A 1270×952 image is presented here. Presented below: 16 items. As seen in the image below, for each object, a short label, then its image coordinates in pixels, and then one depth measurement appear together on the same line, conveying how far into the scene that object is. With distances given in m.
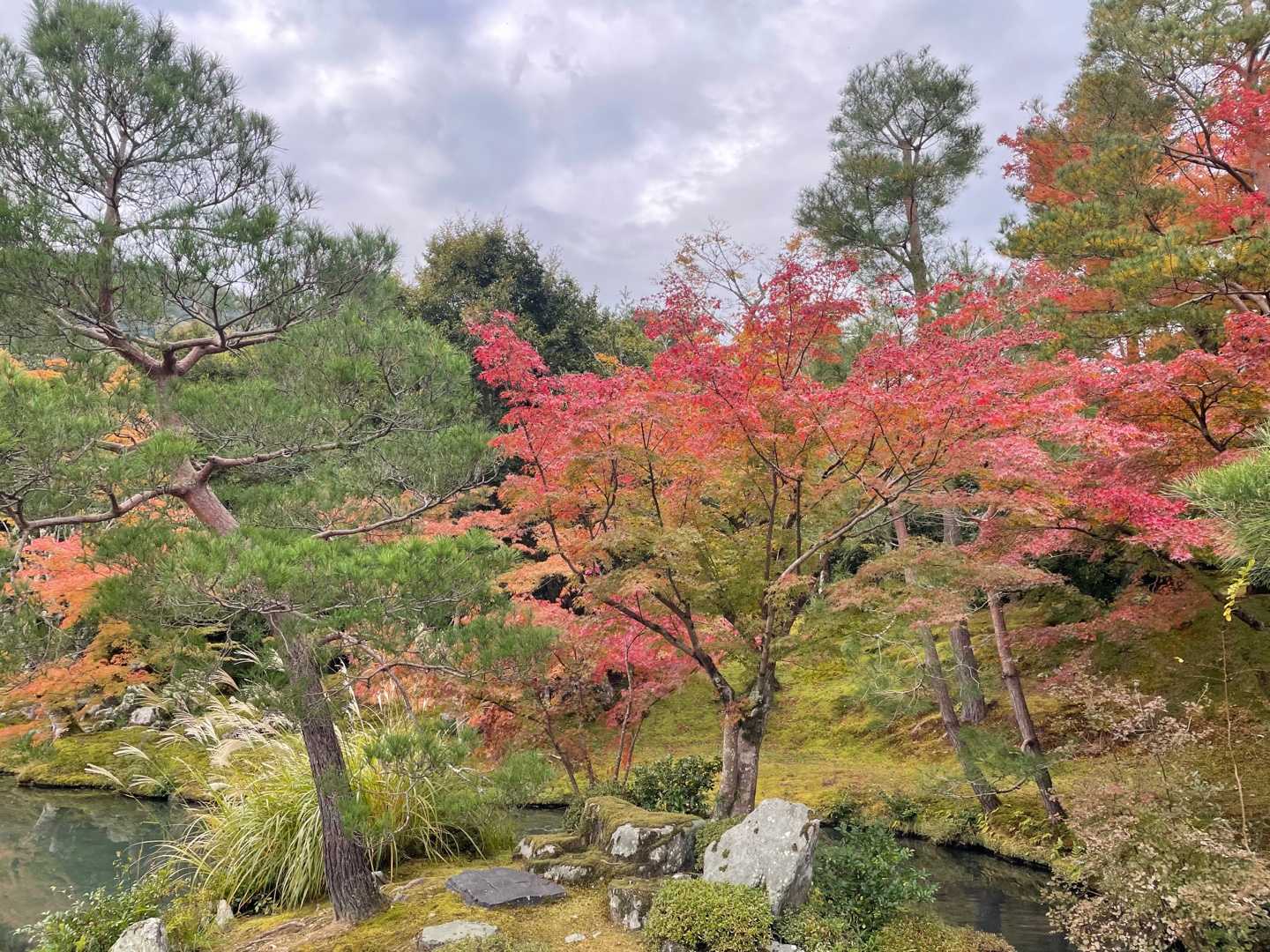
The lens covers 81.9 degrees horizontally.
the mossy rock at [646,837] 5.61
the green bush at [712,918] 4.51
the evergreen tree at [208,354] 4.02
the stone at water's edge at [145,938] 4.90
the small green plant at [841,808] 8.49
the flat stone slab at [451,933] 4.78
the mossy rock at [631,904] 5.04
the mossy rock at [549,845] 6.16
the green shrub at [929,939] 4.89
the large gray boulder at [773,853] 4.93
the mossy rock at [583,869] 5.67
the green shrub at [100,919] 5.14
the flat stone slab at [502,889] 5.37
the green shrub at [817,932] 4.65
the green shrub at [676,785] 7.11
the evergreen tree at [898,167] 10.77
